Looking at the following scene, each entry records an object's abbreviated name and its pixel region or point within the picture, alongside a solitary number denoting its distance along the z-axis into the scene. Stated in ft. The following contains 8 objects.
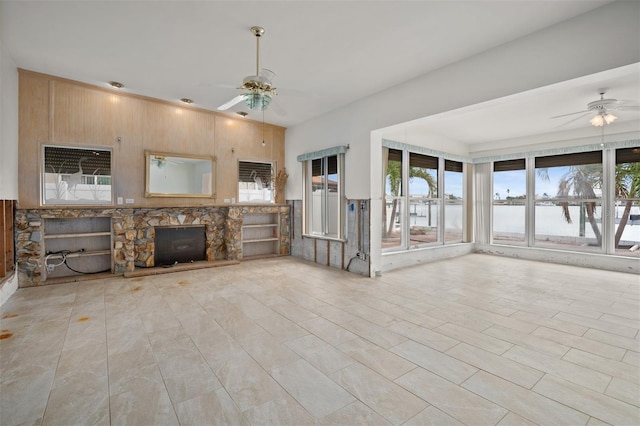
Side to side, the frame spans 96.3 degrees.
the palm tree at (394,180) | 20.83
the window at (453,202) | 25.20
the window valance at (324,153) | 18.76
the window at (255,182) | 22.21
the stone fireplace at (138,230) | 14.71
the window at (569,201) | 21.31
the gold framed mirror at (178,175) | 18.42
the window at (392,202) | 20.54
